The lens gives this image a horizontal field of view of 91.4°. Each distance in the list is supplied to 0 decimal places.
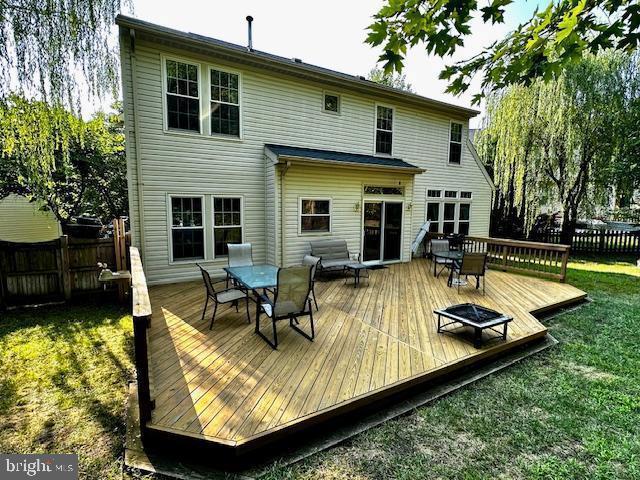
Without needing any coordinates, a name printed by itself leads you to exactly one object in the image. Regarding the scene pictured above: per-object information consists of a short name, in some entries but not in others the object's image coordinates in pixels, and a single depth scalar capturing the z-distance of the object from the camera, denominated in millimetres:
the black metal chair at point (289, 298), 4074
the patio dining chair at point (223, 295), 4661
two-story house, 6801
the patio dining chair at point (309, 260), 6504
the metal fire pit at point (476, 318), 4266
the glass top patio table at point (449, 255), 7703
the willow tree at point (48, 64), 4473
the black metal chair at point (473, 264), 6828
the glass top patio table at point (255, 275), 4684
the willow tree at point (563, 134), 10984
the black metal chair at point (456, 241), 9992
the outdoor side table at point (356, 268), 7430
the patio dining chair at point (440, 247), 8857
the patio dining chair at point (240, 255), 6473
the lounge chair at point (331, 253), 7902
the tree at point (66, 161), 4801
